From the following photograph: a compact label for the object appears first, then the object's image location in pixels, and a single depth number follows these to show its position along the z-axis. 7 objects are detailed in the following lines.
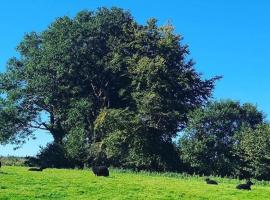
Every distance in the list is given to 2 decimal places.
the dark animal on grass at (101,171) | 44.06
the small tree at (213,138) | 67.88
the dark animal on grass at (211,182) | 45.26
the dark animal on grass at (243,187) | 40.34
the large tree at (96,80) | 69.62
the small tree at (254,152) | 65.19
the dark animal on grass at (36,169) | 46.87
